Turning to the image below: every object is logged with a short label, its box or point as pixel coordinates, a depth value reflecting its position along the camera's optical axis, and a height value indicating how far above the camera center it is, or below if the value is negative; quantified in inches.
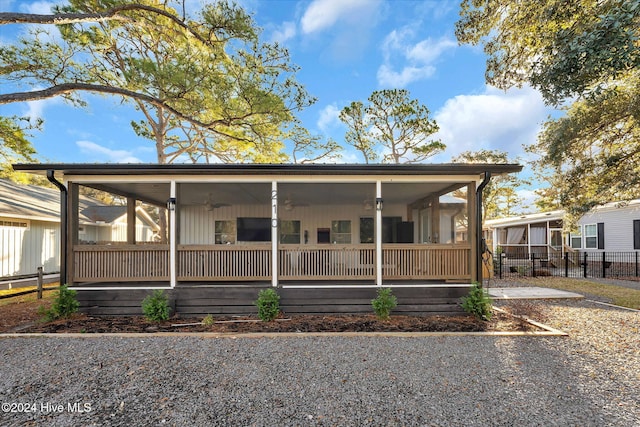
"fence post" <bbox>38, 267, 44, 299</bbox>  344.8 -58.5
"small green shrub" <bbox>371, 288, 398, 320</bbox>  234.1 -58.9
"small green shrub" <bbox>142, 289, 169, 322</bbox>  231.1 -60.1
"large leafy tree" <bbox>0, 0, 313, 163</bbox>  373.4 +222.9
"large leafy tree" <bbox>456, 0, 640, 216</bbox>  194.1 +120.7
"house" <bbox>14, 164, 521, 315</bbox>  247.1 -27.5
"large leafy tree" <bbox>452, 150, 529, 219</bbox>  828.0 +136.6
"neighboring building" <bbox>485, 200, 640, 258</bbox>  561.9 -15.2
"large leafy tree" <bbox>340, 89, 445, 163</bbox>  738.2 +251.1
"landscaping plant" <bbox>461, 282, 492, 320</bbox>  234.7 -59.5
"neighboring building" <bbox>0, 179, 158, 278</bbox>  430.3 +2.2
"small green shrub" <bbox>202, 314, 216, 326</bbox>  227.9 -69.3
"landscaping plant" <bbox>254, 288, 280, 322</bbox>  232.8 -59.2
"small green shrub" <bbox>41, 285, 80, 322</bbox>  235.1 -58.9
